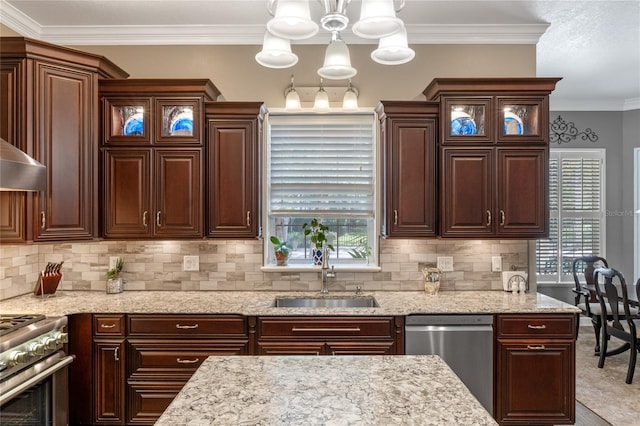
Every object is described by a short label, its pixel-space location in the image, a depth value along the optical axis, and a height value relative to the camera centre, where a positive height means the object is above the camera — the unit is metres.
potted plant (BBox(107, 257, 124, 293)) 3.33 -0.53
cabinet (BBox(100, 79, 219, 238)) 3.13 +0.33
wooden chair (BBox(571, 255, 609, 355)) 4.53 -0.92
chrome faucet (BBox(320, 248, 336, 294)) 3.36 -0.47
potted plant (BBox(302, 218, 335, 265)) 3.41 -0.20
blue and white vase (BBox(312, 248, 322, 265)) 3.47 -0.35
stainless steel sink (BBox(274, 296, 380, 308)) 3.28 -0.69
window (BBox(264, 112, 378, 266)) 3.58 +0.38
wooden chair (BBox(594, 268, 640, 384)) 3.79 -1.04
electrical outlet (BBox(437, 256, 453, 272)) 3.45 -0.41
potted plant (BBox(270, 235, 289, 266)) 3.53 -0.34
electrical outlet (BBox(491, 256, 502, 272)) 3.45 -0.41
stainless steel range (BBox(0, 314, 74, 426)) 2.08 -0.85
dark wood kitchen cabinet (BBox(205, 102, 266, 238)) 3.16 +0.27
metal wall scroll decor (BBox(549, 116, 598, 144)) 5.77 +1.13
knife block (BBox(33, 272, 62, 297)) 3.14 -0.54
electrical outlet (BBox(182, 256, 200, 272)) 3.46 -0.42
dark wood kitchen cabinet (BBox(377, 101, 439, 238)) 3.17 +0.34
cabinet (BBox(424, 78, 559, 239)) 3.12 +0.35
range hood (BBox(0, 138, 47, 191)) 2.34 +0.25
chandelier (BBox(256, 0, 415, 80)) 1.55 +0.73
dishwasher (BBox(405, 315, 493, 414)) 2.81 -0.90
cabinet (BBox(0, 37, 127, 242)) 2.79 +0.57
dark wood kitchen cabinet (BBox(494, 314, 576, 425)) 2.82 -1.05
